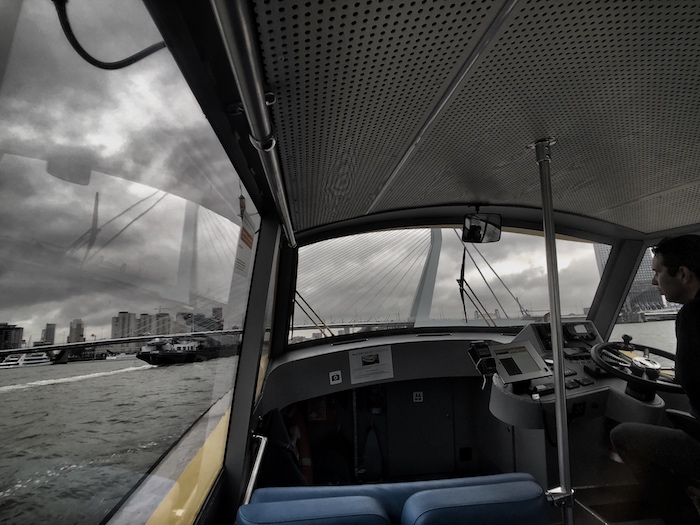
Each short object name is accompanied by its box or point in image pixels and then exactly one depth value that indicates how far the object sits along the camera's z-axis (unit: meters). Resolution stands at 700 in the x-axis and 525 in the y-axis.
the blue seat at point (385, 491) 1.12
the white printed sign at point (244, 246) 1.75
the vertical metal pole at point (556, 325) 1.58
